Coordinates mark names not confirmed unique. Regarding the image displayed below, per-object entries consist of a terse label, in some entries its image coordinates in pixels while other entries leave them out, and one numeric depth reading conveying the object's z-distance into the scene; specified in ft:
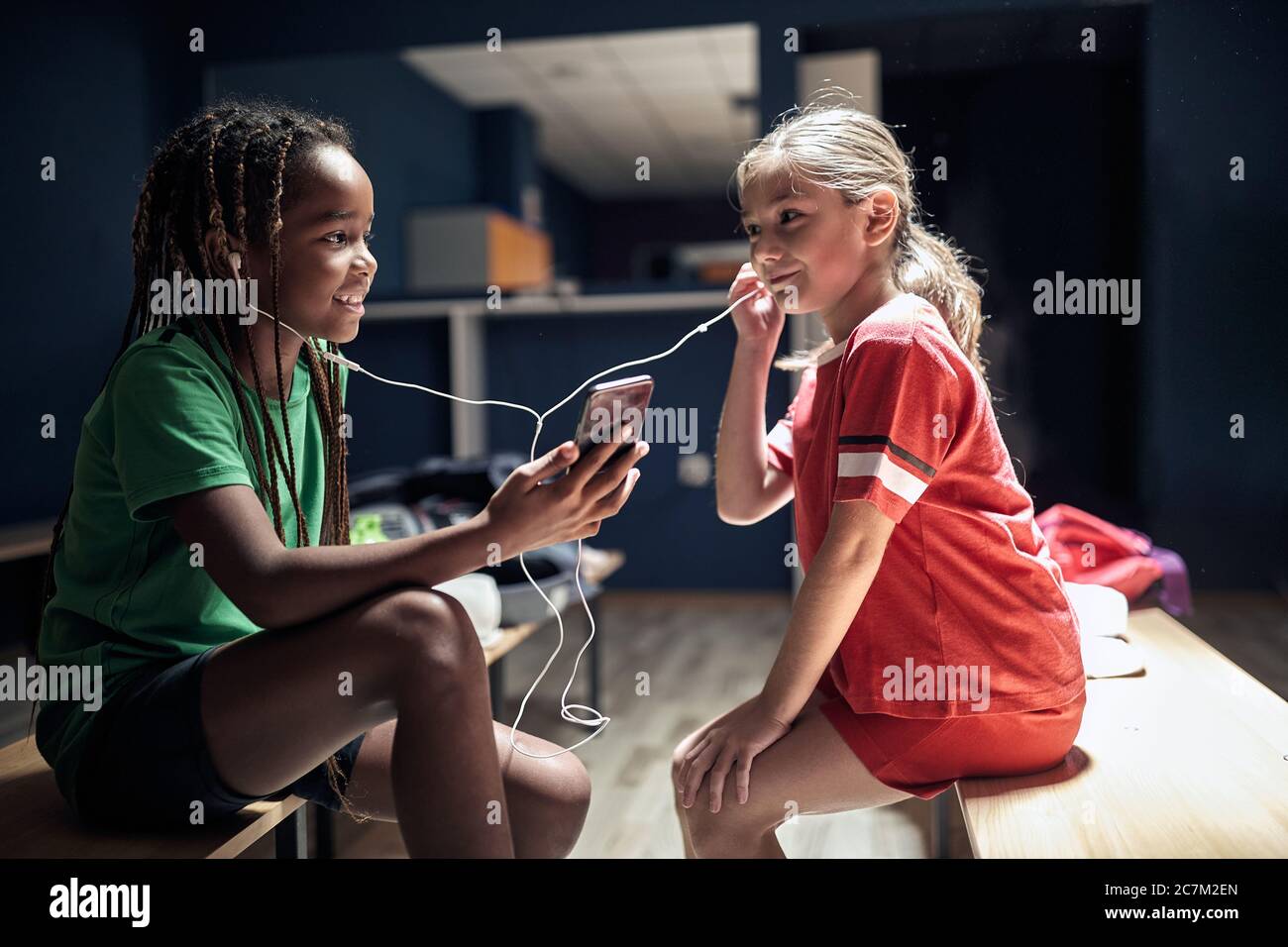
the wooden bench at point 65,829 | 2.65
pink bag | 3.32
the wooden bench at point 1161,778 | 2.69
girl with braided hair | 2.44
